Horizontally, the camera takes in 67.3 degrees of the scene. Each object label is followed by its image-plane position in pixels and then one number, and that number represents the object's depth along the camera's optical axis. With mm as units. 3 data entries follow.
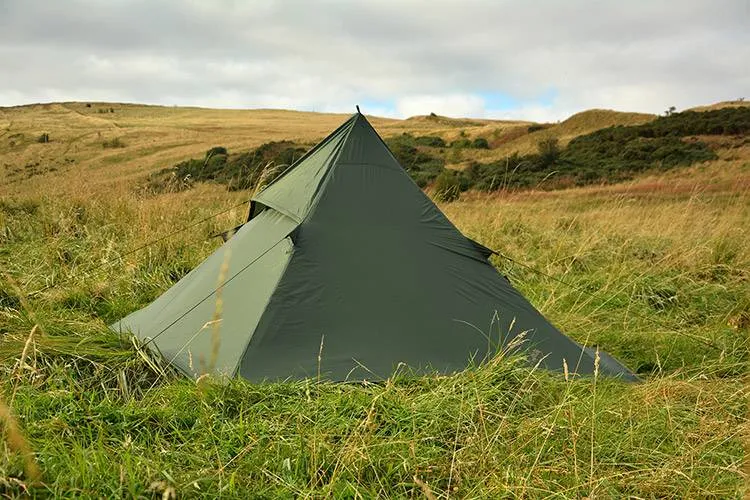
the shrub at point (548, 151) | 21875
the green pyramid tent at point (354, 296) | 3170
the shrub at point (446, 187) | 11961
